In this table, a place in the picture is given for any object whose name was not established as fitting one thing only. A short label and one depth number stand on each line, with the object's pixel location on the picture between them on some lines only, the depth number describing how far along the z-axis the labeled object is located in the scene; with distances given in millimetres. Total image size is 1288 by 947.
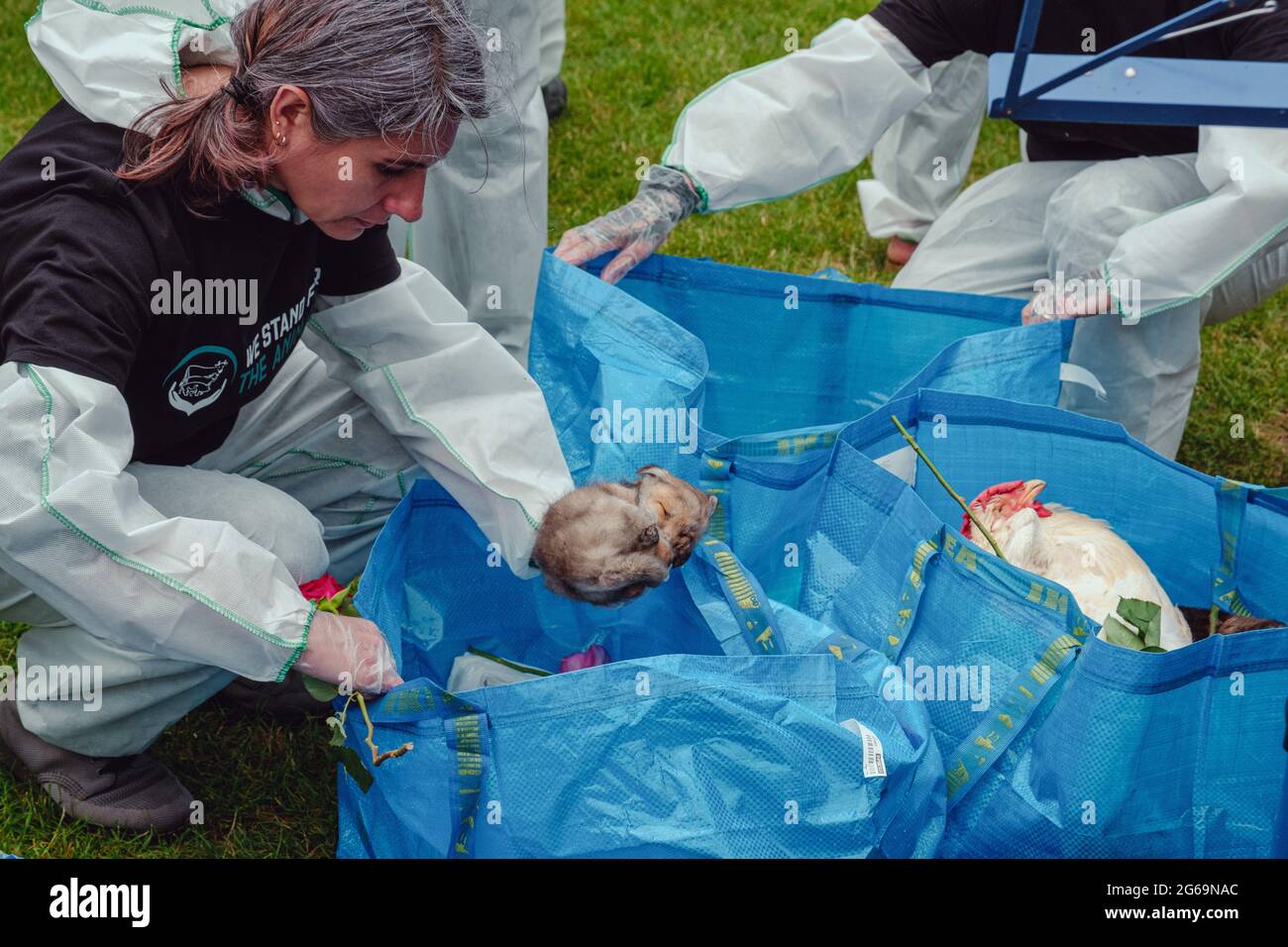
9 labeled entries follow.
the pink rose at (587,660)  2047
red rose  1854
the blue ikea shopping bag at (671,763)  1634
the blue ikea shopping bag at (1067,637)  1599
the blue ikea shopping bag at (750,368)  2094
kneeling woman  1585
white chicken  1912
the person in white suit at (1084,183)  2289
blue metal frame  1481
